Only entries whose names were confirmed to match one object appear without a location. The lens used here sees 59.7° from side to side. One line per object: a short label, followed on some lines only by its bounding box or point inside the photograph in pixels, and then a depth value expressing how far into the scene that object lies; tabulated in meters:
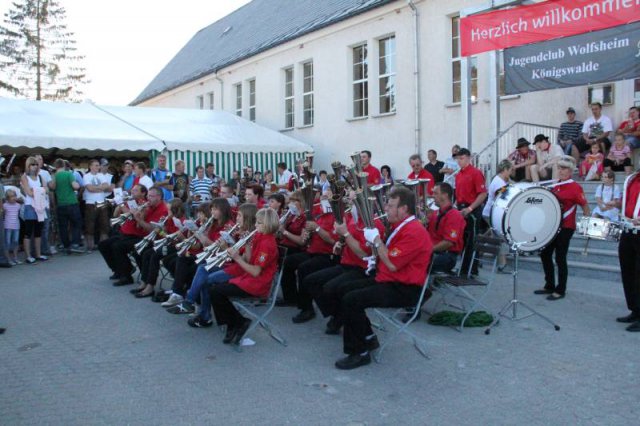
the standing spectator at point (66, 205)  11.95
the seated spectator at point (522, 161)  10.92
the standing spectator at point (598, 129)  10.92
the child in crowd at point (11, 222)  10.66
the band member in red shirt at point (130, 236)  8.09
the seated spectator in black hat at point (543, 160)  10.59
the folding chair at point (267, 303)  5.43
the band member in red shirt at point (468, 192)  8.04
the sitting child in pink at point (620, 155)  10.29
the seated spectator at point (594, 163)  10.63
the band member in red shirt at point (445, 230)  6.12
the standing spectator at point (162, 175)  12.89
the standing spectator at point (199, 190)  13.38
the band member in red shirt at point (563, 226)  7.02
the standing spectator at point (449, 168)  12.23
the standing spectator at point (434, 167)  12.55
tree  43.09
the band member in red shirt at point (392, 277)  4.76
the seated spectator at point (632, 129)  10.42
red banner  8.91
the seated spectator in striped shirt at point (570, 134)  11.45
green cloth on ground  6.08
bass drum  6.16
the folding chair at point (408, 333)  5.01
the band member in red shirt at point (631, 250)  5.87
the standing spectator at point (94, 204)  12.55
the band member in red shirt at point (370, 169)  9.65
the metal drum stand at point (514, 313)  5.91
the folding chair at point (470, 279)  5.79
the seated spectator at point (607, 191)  7.98
